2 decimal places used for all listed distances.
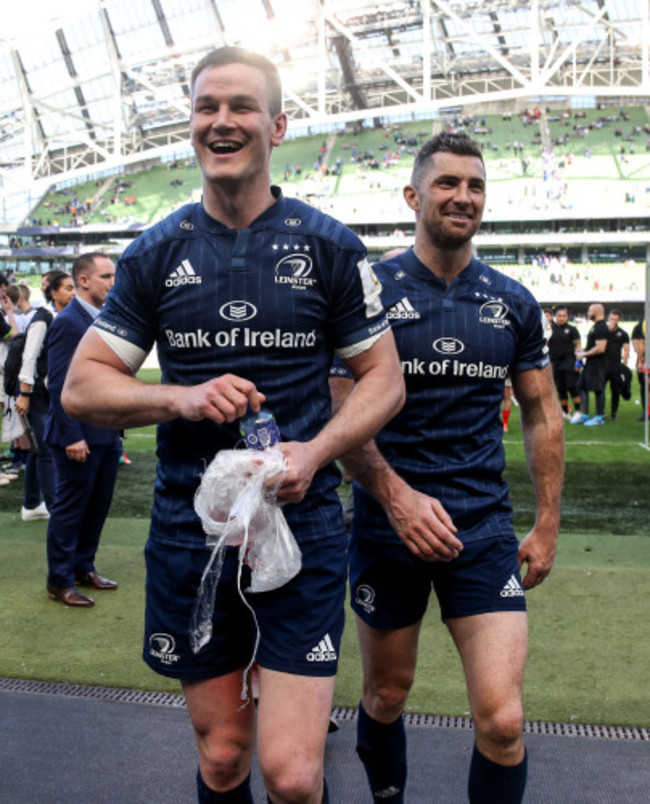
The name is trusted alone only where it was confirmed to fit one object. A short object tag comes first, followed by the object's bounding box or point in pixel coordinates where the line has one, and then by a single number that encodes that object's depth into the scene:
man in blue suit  4.79
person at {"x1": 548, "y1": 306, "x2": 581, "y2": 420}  13.16
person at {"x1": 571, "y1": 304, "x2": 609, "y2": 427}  13.06
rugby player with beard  2.36
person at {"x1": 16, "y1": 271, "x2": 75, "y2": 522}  6.04
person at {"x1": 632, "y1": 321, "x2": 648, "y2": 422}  13.32
